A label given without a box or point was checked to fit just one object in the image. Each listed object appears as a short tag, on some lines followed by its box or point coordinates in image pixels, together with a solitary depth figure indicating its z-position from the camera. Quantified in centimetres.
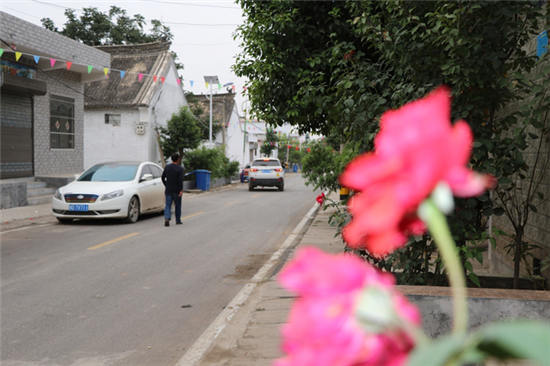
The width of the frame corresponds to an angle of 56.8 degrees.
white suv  2712
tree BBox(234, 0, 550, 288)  388
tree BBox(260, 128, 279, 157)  6280
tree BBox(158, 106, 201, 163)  2764
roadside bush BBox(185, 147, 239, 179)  2811
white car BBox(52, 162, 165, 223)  1213
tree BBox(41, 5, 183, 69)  3672
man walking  1276
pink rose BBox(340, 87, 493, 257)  47
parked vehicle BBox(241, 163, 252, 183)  3709
